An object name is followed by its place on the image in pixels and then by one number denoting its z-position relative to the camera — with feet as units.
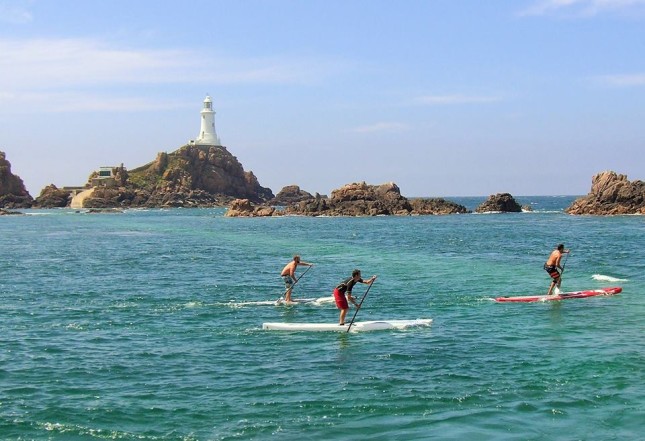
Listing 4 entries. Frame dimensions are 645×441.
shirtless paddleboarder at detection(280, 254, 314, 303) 98.12
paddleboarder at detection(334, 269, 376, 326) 76.28
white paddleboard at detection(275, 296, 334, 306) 97.35
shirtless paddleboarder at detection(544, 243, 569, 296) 100.01
